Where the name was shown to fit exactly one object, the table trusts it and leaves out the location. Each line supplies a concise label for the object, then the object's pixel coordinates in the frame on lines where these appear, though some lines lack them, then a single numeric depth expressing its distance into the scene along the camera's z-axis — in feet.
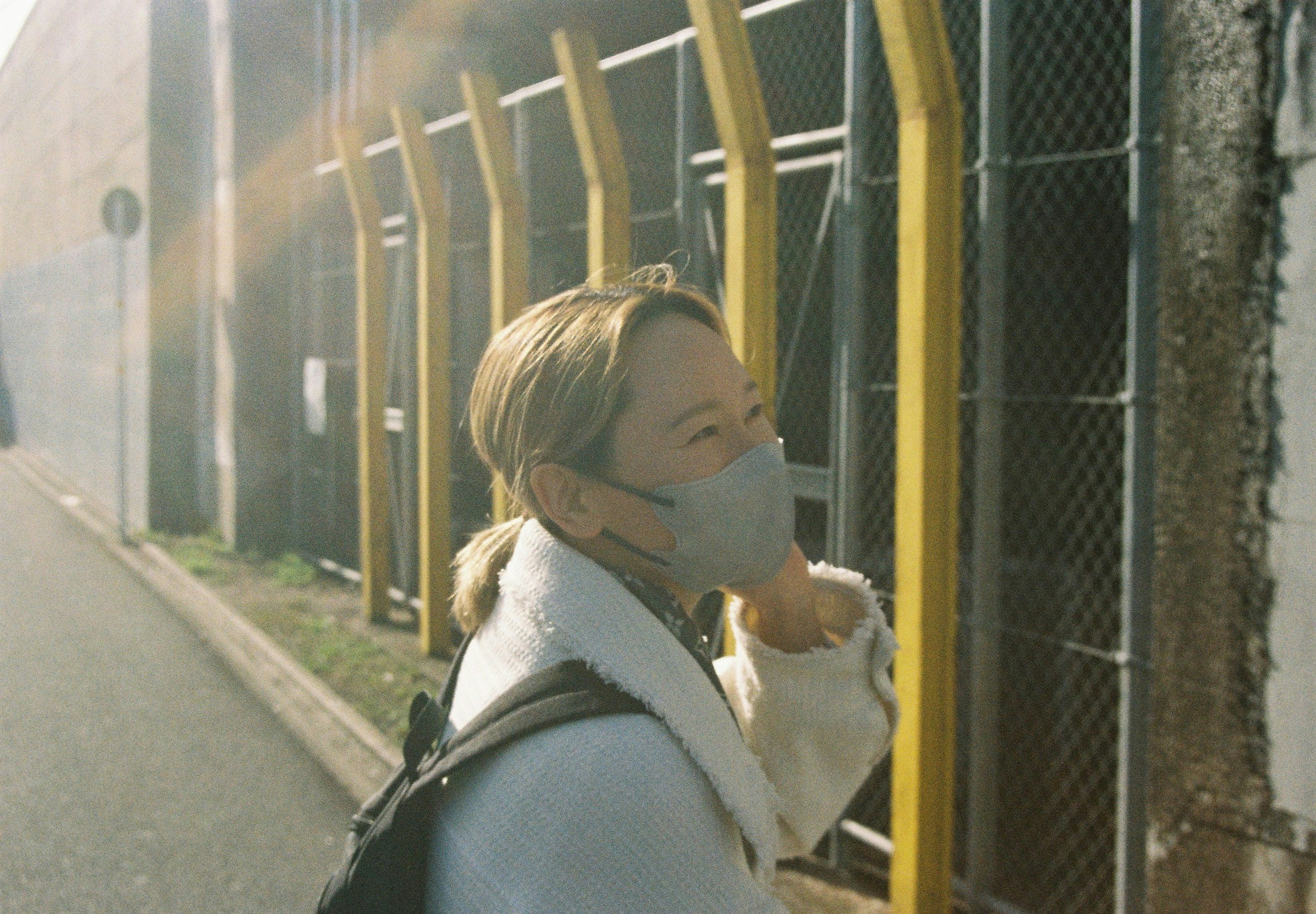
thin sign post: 38.88
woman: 4.46
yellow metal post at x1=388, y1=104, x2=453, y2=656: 22.88
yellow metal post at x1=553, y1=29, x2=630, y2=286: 16.02
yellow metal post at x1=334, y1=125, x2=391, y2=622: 25.84
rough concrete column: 9.51
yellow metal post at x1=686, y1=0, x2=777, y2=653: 13.43
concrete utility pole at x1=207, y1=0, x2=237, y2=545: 36.19
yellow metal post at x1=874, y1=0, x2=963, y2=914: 12.01
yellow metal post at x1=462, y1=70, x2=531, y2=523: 19.81
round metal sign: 38.96
